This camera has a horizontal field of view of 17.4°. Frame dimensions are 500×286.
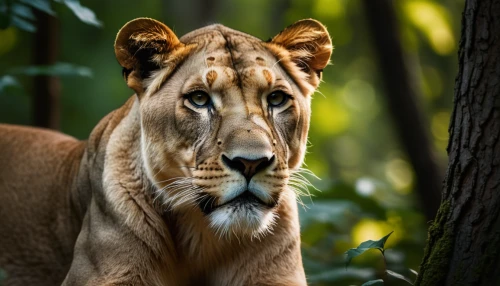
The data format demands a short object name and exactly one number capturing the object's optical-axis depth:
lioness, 8.71
